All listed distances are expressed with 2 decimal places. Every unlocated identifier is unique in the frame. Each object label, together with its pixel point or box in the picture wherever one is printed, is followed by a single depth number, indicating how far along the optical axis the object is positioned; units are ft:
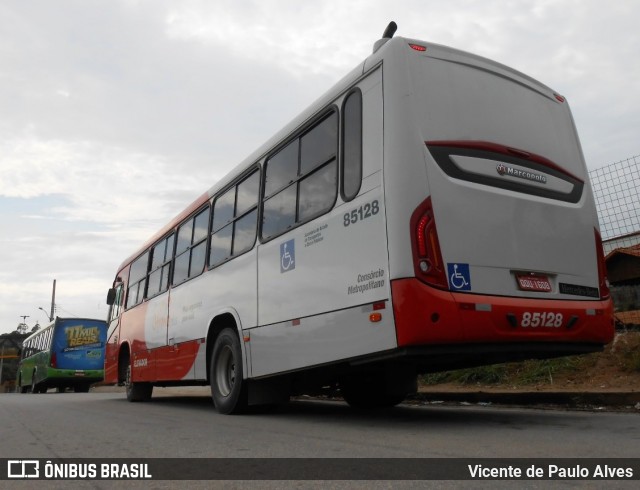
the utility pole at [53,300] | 189.25
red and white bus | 15.26
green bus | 78.74
